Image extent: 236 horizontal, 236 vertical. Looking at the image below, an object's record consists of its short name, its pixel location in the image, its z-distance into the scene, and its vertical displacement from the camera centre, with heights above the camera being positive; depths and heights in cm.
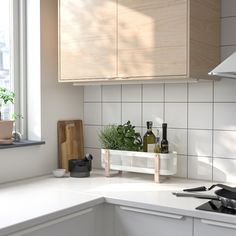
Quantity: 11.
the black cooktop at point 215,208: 184 -45
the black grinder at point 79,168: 268 -38
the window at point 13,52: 269 +38
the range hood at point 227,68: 197 +20
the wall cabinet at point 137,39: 221 +40
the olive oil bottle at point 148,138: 260 -18
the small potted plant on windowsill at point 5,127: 250 -11
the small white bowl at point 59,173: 269 -41
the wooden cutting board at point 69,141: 287 -22
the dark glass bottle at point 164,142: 254 -20
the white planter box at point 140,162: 246 -32
